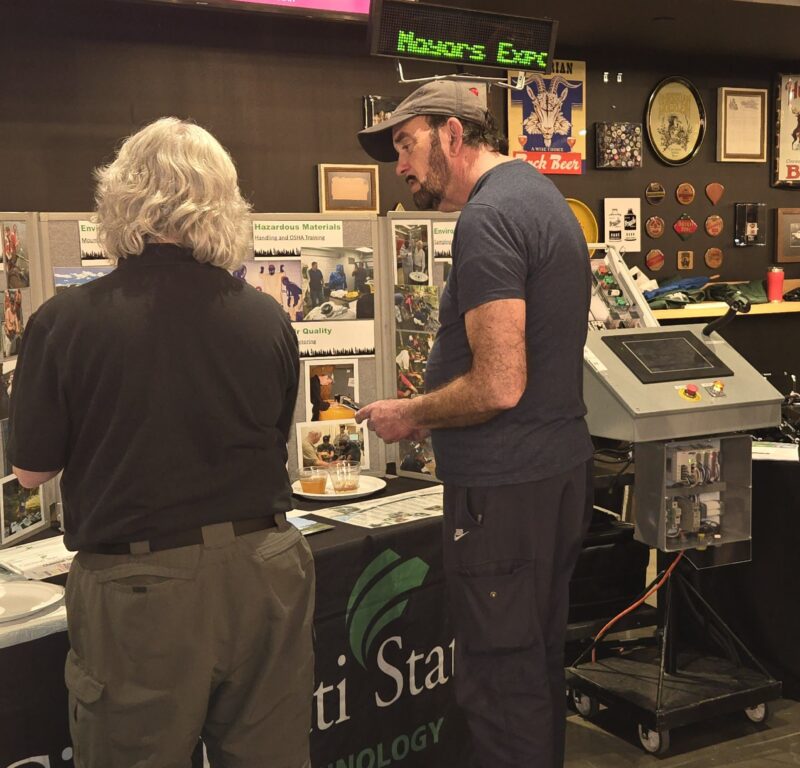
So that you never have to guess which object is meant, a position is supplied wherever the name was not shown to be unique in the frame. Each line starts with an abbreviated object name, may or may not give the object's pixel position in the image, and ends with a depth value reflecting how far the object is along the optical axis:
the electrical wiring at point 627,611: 2.91
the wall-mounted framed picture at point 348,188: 4.63
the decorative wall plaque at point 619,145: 5.41
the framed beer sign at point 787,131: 5.82
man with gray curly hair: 1.40
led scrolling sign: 2.87
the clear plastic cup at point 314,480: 2.60
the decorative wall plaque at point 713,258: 5.79
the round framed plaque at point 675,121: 5.55
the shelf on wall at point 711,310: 5.17
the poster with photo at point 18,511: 2.22
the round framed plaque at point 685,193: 5.66
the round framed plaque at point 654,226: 5.59
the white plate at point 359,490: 2.57
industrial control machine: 2.55
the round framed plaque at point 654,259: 5.59
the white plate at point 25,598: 1.75
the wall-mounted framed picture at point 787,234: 5.93
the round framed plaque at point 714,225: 5.77
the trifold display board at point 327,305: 2.64
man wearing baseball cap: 1.84
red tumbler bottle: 5.72
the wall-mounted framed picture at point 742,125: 5.72
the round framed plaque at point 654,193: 5.58
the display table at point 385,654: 2.19
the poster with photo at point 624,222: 5.48
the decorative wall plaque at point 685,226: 5.67
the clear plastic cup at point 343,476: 2.60
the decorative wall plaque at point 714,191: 5.74
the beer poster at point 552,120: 5.18
